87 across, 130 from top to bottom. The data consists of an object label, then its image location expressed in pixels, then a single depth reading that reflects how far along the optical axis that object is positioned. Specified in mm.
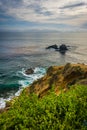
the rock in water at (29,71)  30536
